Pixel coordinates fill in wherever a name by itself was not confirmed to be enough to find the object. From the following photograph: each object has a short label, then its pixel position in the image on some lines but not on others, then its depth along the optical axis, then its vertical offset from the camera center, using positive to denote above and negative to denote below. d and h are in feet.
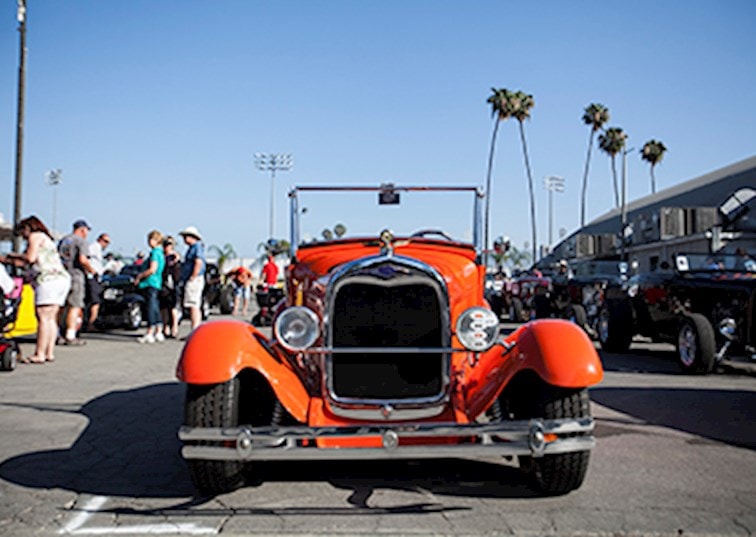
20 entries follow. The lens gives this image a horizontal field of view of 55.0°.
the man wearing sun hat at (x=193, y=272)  36.19 +1.40
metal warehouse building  87.92 +12.07
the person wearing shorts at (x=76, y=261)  33.74 +1.79
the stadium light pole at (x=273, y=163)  158.49 +30.19
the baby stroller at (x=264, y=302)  25.86 -0.09
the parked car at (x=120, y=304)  43.93 -0.30
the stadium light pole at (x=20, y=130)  58.39 +13.99
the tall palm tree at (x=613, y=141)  167.53 +37.08
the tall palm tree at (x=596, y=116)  159.97 +40.80
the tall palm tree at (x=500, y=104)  140.46 +38.29
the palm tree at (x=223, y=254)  172.85 +11.43
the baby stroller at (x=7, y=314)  26.08 -0.56
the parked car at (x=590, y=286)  42.34 +0.94
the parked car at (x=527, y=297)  52.70 +0.31
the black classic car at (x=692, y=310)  27.07 -0.38
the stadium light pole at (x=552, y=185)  205.61 +33.36
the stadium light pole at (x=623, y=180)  130.62 +21.72
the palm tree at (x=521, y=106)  140.67 +38.04
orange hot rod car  11.06 -1.39
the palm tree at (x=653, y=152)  185.16 +38.20
